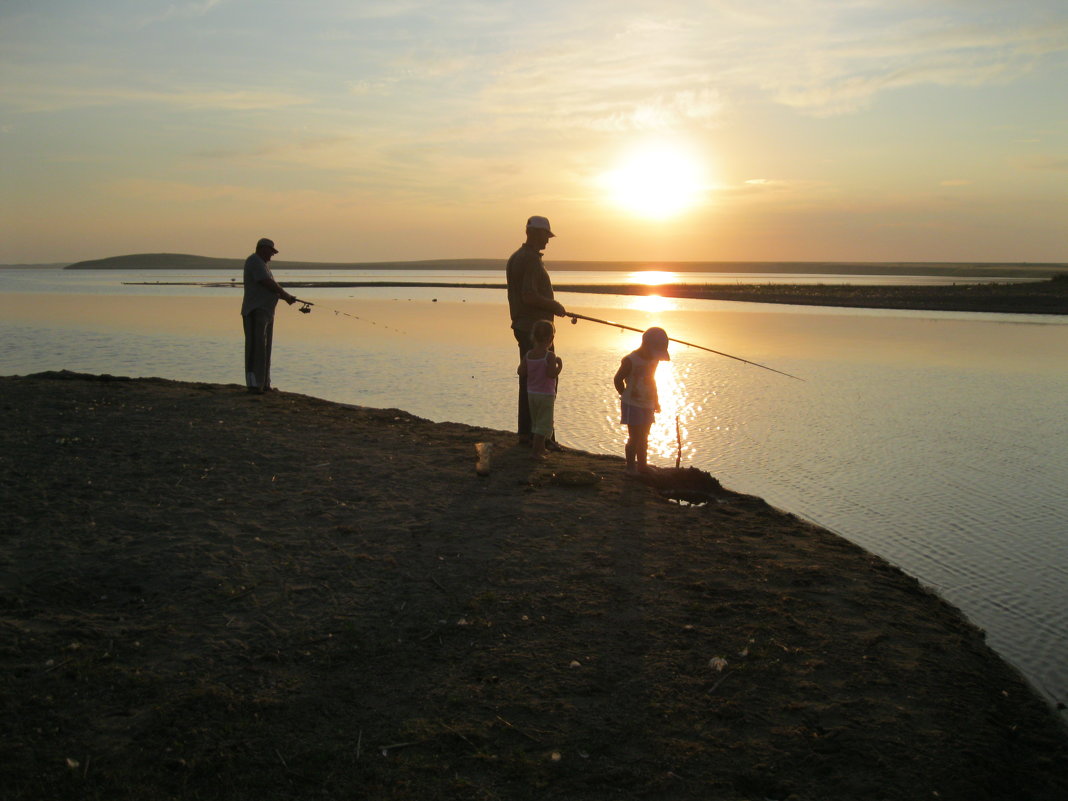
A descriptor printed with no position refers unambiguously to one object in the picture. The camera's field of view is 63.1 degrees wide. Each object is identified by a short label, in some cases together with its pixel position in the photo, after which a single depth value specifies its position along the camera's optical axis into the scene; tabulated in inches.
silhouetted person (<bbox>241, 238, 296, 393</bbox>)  412.2
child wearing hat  292.0
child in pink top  307.9
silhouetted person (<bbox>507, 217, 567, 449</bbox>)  318.7
